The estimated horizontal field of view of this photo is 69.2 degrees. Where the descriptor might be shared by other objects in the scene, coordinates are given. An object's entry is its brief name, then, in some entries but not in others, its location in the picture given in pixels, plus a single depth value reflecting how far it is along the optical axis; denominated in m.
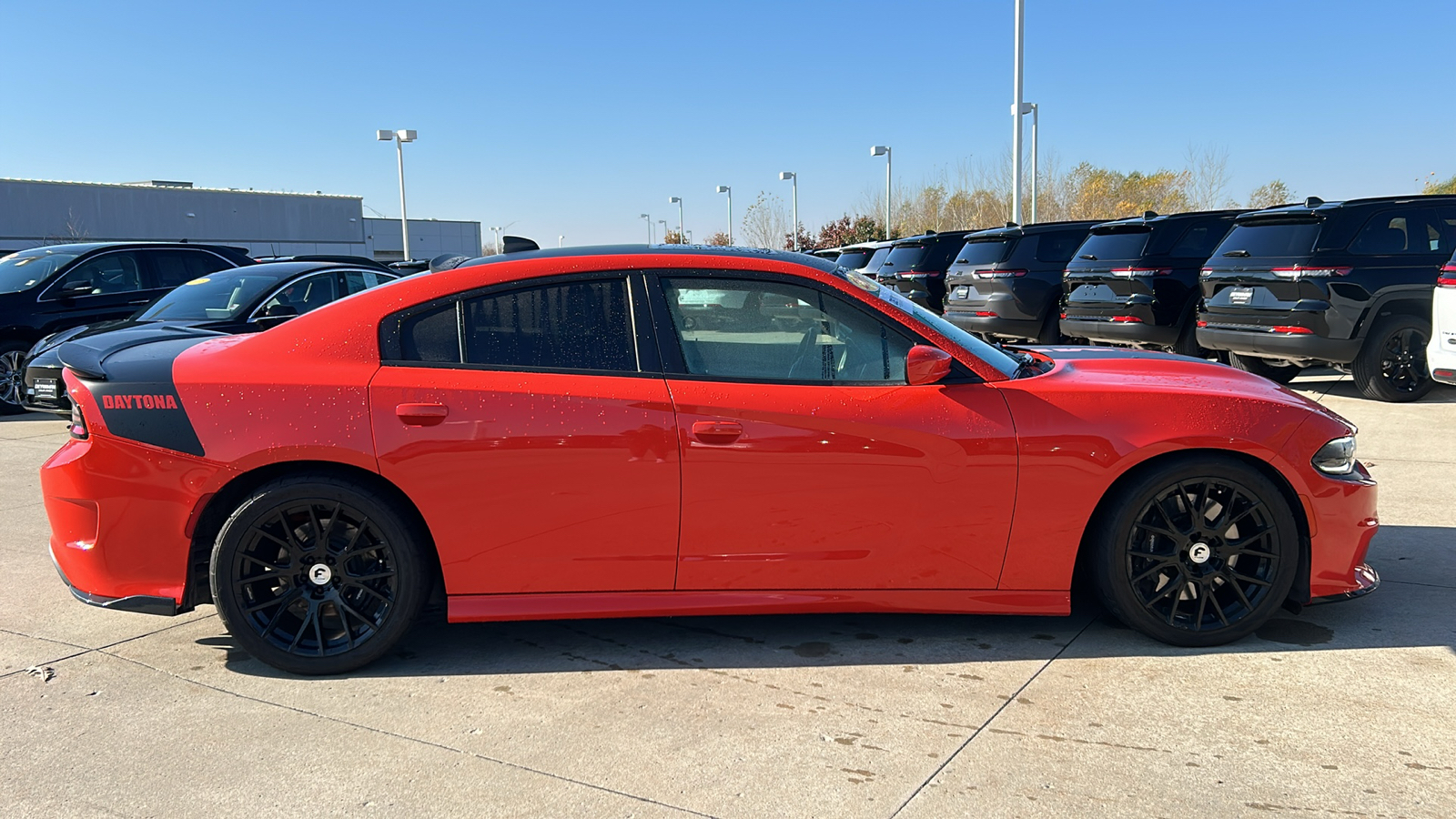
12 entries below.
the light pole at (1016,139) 21.56
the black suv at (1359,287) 9.49
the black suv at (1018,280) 14.08
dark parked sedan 8.86
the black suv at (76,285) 11.08
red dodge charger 3.69
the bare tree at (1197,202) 30.77
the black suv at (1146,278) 11.62
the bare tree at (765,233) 50.54
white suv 8.38
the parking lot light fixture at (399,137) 35.09
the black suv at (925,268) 17.14
